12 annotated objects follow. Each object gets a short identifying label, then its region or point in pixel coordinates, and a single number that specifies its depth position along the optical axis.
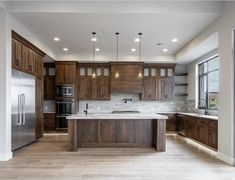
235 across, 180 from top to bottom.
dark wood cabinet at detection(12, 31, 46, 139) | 3.54
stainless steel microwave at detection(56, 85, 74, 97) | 5.77
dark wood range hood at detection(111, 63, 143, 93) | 5.91
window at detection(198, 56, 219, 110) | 4.77
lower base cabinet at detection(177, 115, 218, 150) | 3.69
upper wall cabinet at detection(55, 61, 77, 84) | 5.82
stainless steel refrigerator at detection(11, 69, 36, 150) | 3.44
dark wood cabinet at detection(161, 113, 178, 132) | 5.88
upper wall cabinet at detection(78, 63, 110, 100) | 5.97
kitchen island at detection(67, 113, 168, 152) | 3.90
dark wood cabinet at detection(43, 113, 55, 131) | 5.80
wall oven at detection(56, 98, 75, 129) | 5.73
